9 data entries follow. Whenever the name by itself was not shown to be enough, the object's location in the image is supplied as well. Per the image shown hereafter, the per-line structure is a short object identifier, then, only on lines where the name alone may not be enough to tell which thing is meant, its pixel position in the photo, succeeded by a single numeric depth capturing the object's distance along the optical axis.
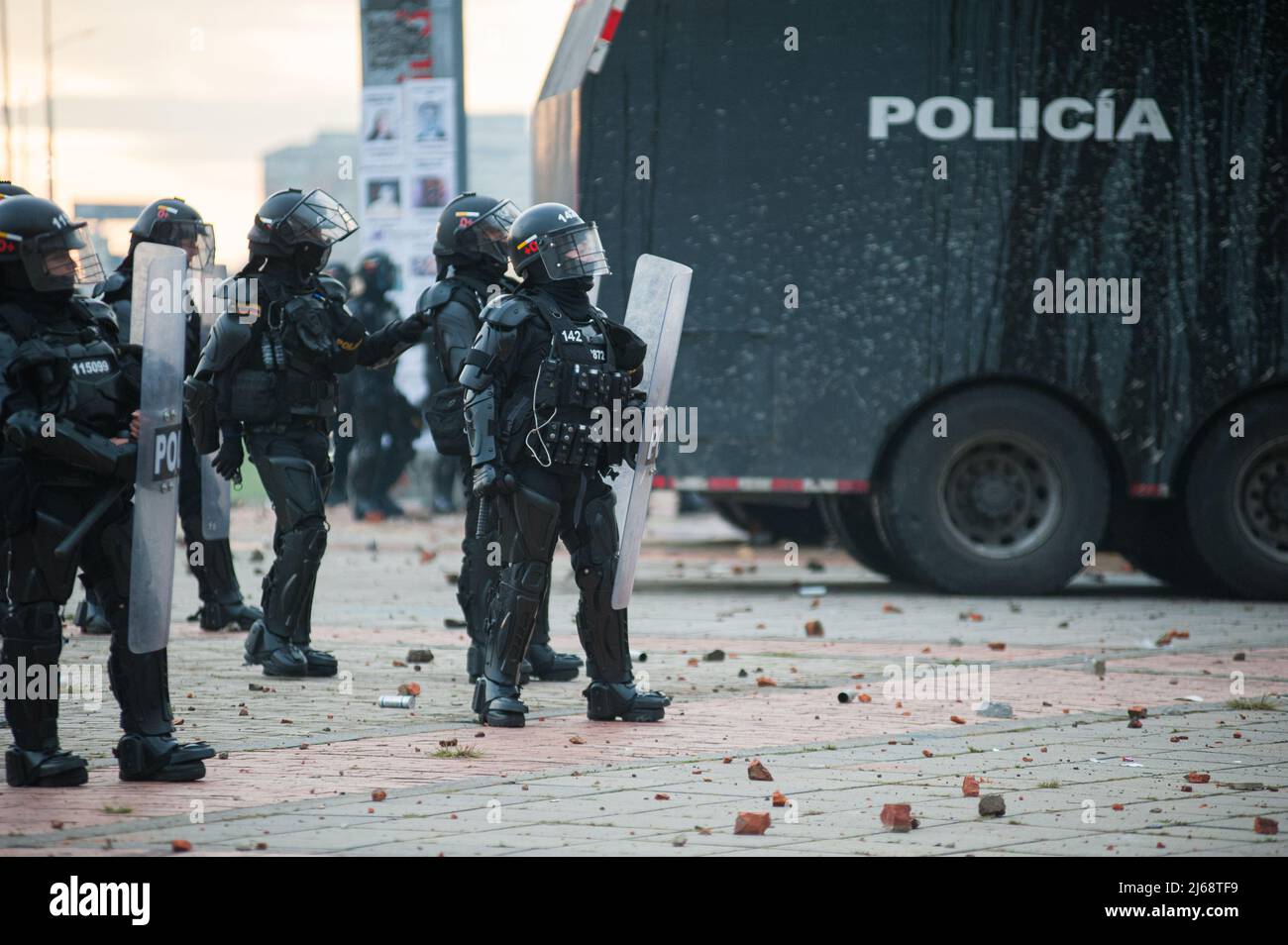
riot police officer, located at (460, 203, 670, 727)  15.30
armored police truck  25.11
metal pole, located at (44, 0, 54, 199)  57.84
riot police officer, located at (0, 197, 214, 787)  12.45
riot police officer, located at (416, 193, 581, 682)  17.77
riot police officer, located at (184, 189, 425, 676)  18.12
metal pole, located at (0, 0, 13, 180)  54.41
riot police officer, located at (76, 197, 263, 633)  20.30
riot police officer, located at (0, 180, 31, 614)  12.64
